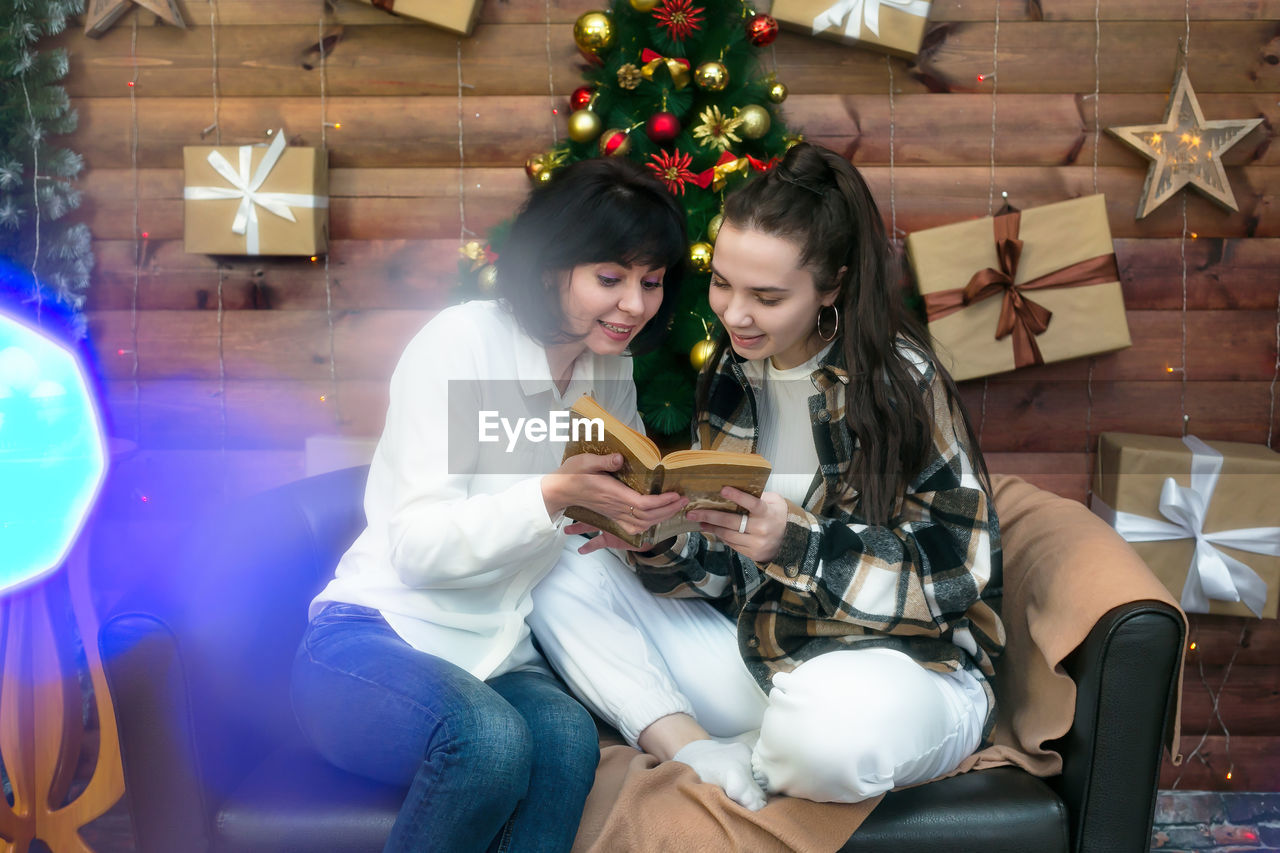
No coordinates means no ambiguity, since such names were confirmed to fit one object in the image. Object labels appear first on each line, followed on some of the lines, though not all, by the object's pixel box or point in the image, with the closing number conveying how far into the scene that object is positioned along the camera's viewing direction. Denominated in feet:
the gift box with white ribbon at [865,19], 7.24
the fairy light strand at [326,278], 7.65
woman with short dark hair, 4.22
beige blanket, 4.32
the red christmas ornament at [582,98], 6.89
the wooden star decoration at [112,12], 7.44
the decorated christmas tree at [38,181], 7.34
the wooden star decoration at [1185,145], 7.34
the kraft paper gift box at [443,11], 7.27
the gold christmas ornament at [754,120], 6.45
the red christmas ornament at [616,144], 6.41
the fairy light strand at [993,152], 7.53
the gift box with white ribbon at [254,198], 7.38
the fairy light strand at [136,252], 7.68
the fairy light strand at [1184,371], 7.68
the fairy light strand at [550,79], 7.50
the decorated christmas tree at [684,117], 6.43
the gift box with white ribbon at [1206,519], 6.95
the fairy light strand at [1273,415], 7.80
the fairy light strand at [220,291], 7.65
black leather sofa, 4.37
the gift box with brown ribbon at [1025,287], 7.18
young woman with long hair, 4.48
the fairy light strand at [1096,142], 7.48
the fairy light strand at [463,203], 7.80
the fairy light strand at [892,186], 7.63
